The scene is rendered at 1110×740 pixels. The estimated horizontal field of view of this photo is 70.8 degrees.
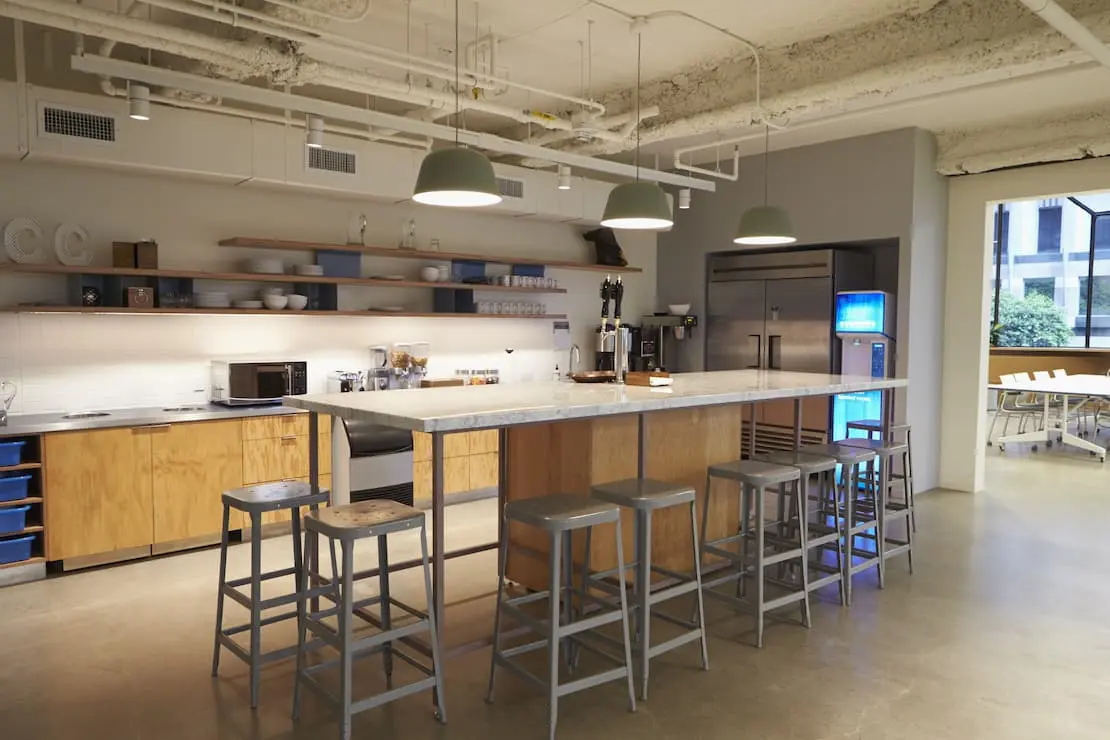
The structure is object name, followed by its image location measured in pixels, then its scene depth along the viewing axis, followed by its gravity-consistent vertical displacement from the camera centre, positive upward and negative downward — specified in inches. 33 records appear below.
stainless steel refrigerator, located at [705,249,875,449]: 273.6 +2.8
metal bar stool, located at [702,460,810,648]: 140.6 -44.5
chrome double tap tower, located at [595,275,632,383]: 165.1 -2.4
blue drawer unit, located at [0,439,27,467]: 168.2 -28.4
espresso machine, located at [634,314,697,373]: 311.9 -4.5
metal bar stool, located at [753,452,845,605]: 155.6 -44.4
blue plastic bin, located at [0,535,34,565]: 169.5 -49.9
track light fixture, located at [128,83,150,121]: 155.3 +44.2
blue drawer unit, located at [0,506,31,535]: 168.0 -42.8
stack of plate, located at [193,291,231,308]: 211.0 +5.9
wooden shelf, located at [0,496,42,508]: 168.7 -39.2
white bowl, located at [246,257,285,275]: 217.9 +15.6
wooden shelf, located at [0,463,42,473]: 167.9 -31.7
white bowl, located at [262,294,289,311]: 218.4 +5.6
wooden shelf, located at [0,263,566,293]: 182.9 +12.1
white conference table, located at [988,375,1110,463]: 326.3 -28.4
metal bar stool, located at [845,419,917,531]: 195.6 -34.0
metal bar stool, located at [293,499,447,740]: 103.3 -42.7
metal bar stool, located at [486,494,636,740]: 108.1 -42.8
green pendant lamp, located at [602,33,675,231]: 153.5 +23.5
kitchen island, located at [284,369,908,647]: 115.1 -20.1
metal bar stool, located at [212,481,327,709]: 117.9 -38.8
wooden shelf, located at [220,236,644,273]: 215.4 +21.6
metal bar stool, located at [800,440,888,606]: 163.2 -41.4
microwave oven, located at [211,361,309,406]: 213.3 -16.7
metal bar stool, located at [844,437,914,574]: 177.3 -41.1
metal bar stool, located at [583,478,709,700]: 122.0 -40.5
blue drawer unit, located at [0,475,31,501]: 168.2 -36.1
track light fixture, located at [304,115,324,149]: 179.0 +44.3
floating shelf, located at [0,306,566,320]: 185.8 +2.6
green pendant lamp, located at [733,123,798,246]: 187.0 +23.5
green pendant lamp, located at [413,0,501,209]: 122.3 +23.4
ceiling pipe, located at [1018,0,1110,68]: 134.1 +54.0
